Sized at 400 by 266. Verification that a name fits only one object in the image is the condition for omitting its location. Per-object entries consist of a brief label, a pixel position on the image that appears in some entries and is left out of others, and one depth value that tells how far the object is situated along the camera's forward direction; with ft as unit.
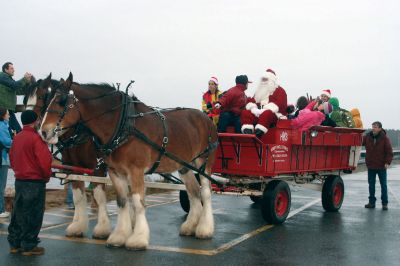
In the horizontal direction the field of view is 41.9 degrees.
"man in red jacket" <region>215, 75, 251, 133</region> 30.48
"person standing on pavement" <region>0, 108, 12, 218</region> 27.27
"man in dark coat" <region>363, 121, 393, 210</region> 37.65
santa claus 27.96
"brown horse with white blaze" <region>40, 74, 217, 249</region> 21.25
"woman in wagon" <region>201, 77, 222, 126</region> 33.86
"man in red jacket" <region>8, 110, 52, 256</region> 20.53
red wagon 27.89
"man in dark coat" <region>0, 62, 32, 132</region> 28.68
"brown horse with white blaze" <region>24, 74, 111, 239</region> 24.16
